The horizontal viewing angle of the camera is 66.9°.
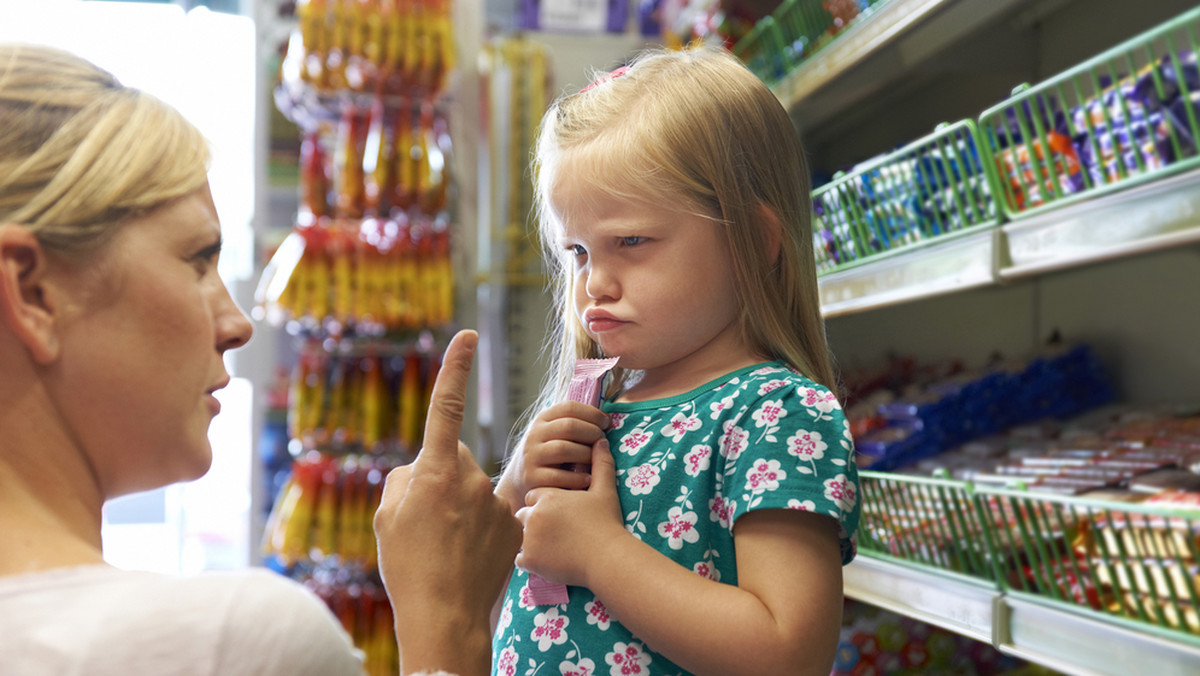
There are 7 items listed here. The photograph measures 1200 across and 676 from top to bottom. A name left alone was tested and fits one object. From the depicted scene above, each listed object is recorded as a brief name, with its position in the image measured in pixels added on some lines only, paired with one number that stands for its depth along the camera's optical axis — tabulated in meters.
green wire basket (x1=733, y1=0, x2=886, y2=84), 1.90
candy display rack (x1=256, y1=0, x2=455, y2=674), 2.96
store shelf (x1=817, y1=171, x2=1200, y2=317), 0.99
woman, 0.56
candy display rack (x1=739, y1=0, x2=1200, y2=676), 1.04
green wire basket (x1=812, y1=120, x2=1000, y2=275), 1.40
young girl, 0.89
